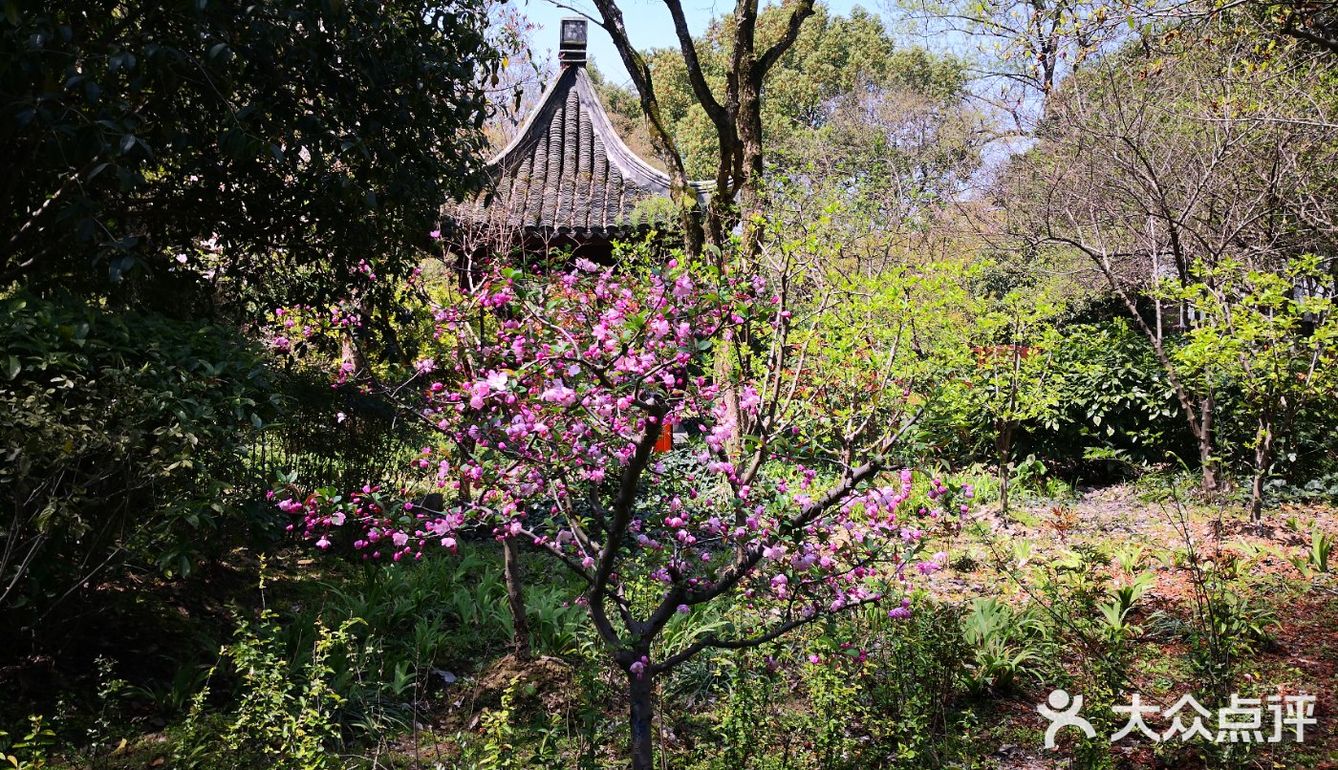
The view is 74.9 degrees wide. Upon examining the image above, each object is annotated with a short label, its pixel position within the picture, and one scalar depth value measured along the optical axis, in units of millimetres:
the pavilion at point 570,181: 7078
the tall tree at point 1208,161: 7312
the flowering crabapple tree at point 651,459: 2676
